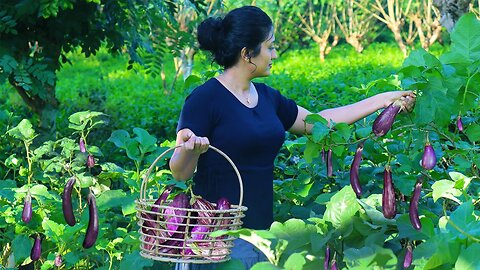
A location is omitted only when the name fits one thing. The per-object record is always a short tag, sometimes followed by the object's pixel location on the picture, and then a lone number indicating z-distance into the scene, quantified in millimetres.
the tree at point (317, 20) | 26562
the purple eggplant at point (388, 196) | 2416
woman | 3014
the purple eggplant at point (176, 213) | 2611
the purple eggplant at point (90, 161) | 3738
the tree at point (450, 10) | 5723
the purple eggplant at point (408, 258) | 2428
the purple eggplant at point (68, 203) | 2986
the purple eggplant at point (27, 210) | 3391
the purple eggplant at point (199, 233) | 2605
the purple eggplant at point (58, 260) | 3697
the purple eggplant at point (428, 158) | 2480
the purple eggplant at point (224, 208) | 2637
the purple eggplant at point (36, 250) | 3613
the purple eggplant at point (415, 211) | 2443
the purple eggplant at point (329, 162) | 2916
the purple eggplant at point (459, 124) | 2794
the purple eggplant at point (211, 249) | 2604
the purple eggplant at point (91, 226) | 2863
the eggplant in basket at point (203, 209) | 2627
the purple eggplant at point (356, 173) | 2535
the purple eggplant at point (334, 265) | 2398
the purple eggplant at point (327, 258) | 2467
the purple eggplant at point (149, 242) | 2634
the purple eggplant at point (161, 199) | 2719
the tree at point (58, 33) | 5590
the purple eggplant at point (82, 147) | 3727
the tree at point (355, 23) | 26842
